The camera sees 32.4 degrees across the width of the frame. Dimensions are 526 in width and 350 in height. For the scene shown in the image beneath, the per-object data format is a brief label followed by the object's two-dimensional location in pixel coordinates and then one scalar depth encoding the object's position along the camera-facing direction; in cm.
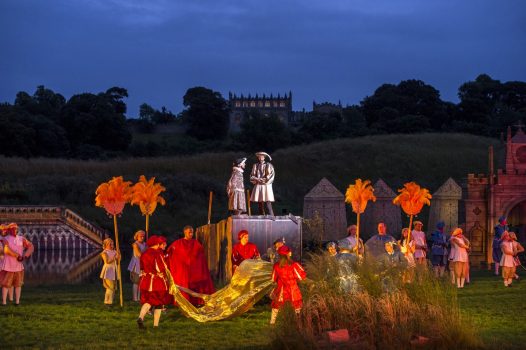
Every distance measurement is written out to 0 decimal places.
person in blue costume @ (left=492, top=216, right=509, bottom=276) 2525
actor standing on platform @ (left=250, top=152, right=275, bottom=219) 2019
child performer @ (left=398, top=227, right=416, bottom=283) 1301
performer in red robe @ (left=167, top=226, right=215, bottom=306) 1708
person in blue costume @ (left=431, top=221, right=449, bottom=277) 2439
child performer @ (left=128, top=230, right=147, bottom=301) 1738
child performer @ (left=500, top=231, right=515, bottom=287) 2225
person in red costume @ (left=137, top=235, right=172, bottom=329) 1460
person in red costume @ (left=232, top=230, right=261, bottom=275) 1725
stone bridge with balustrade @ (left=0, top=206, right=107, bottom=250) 4403
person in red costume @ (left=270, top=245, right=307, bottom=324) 1408
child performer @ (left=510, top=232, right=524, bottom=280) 2245
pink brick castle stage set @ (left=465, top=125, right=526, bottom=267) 3031
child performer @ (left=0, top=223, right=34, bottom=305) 1800
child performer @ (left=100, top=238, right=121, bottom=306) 1853
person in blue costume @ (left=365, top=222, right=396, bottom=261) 1778
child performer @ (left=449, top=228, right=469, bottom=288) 2211
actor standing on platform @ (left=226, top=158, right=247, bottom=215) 1995
